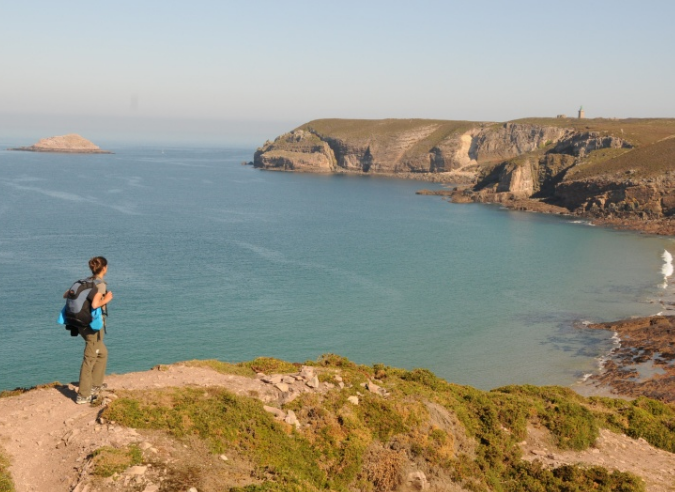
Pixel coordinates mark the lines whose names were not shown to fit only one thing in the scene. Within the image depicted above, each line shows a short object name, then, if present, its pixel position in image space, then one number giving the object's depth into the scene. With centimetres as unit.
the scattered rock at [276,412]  1347
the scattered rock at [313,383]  1520
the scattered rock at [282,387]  1475
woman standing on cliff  1223
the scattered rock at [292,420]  1327
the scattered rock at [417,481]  1305
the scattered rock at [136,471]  1020
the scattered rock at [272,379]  1523
